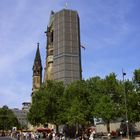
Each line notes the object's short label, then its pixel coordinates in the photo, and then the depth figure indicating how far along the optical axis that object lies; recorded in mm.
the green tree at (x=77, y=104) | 46714
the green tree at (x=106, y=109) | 42631
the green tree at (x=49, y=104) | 54716
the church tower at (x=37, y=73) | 97949
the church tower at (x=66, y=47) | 73245
